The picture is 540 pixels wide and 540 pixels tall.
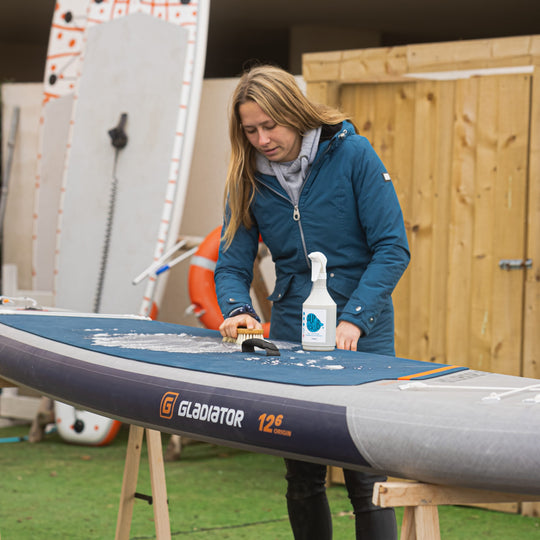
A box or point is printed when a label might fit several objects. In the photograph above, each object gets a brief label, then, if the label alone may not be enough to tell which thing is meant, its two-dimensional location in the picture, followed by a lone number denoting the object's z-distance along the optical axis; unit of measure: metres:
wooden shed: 7.08
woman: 4.24
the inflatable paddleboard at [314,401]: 2.84
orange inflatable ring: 8.61
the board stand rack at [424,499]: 2.92
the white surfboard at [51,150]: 10.82
